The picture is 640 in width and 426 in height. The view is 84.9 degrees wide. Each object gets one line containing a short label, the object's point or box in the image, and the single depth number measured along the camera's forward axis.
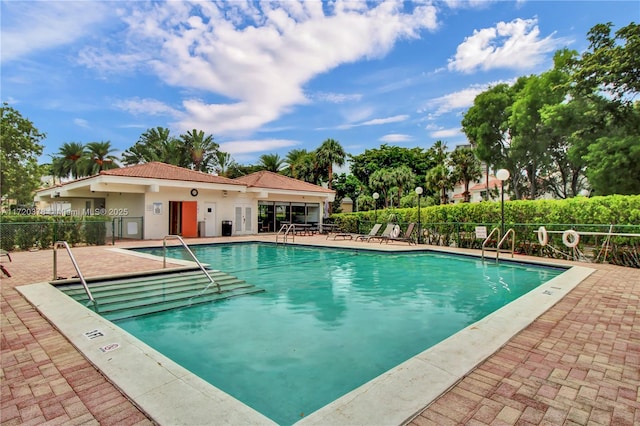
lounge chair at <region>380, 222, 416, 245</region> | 15.68
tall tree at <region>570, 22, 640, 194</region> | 16.92
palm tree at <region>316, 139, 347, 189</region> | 34.38
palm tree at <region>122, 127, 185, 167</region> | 39.25
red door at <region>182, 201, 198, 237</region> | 18.67
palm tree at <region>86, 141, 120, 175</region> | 43.59
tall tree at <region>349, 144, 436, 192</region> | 42.66
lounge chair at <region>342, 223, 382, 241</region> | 17.63
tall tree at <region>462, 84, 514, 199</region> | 29.38
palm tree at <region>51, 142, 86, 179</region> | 45.69
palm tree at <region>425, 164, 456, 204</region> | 34.71
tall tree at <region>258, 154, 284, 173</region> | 41.84
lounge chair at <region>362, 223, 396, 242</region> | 16.73
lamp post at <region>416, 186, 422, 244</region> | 16.11
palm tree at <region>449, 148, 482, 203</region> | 34.75
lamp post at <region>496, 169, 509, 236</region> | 11.36
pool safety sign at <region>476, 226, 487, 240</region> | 12.34
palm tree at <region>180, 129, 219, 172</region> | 40.31
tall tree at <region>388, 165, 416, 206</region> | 35.16
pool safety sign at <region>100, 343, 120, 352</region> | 3.37
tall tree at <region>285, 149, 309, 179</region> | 39.94
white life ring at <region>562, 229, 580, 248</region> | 10.08
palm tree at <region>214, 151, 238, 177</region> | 42.56
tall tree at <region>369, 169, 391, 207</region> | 35.72
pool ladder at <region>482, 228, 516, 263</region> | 10.70
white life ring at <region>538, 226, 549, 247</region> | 10.72
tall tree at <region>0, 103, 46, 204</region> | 28.97
